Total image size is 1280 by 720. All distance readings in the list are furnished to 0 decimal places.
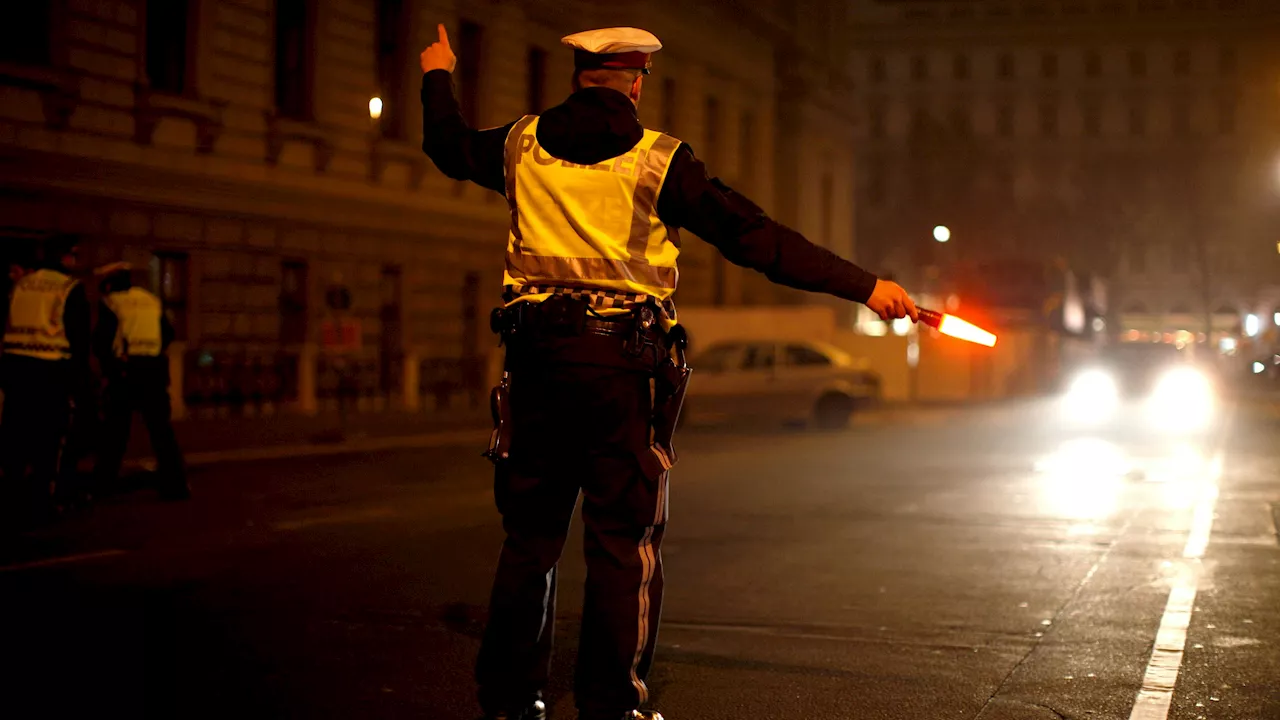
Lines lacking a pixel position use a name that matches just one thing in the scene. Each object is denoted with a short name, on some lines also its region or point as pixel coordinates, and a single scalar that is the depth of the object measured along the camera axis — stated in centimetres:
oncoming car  4182
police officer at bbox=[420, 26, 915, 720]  462
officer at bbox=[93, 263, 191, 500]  1248
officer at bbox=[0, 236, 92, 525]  1091
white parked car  2661
